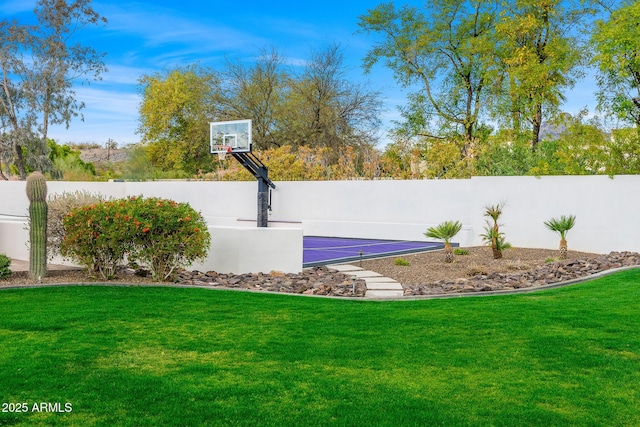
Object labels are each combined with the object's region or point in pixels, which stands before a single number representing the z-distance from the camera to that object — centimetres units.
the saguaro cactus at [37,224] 1006
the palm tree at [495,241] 1434
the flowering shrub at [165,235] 970
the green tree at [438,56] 3069
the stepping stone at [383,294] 974
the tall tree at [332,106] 3753
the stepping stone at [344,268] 1240
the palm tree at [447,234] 1366
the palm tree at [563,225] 1452
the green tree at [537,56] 2577
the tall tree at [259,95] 4016
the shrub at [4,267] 1050
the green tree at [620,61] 1555
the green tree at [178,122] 4459
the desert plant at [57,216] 1148
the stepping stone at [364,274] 1170
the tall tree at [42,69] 3809
